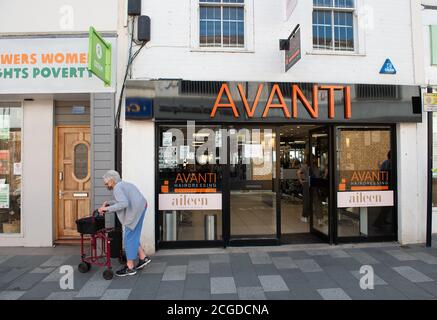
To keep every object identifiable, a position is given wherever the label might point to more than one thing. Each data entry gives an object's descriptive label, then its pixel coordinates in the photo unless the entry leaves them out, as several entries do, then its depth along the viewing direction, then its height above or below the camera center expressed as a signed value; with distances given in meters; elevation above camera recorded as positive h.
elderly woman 5.08 -0.73
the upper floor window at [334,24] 6.88 +3.03
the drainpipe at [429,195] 6.38 -0.60
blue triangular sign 6.65 +2.00
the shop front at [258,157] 6.27 +0.20
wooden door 7.09 -0.17
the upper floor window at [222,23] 6.66 +2.98
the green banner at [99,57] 5.30 +1.95
